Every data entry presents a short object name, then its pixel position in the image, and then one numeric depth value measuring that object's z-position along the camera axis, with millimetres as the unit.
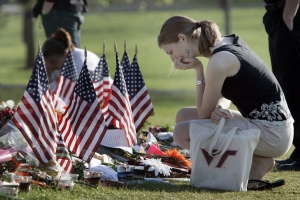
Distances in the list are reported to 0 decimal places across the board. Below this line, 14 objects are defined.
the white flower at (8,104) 14066
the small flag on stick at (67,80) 17969
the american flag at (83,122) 12617
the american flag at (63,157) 11969
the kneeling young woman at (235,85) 11531
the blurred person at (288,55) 14352
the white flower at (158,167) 12469
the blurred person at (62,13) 20266
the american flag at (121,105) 14445
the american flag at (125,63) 16712
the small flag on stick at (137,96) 15367
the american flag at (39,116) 11875
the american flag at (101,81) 17609
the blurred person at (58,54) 19469
